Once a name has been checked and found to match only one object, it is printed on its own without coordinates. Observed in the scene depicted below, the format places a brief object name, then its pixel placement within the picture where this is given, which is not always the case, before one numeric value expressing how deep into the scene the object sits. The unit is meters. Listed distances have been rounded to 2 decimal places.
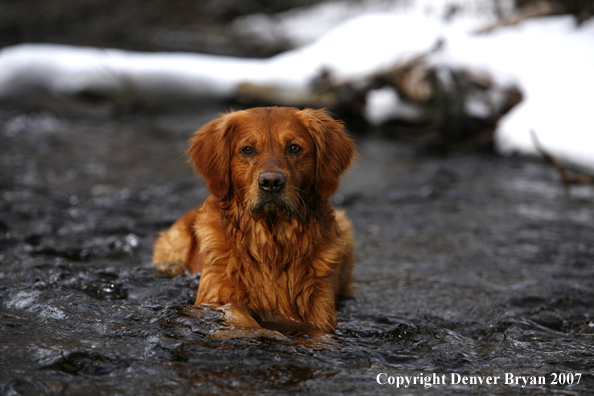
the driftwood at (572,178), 6.50
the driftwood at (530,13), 10.59
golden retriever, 3.94
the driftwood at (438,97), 9.45
